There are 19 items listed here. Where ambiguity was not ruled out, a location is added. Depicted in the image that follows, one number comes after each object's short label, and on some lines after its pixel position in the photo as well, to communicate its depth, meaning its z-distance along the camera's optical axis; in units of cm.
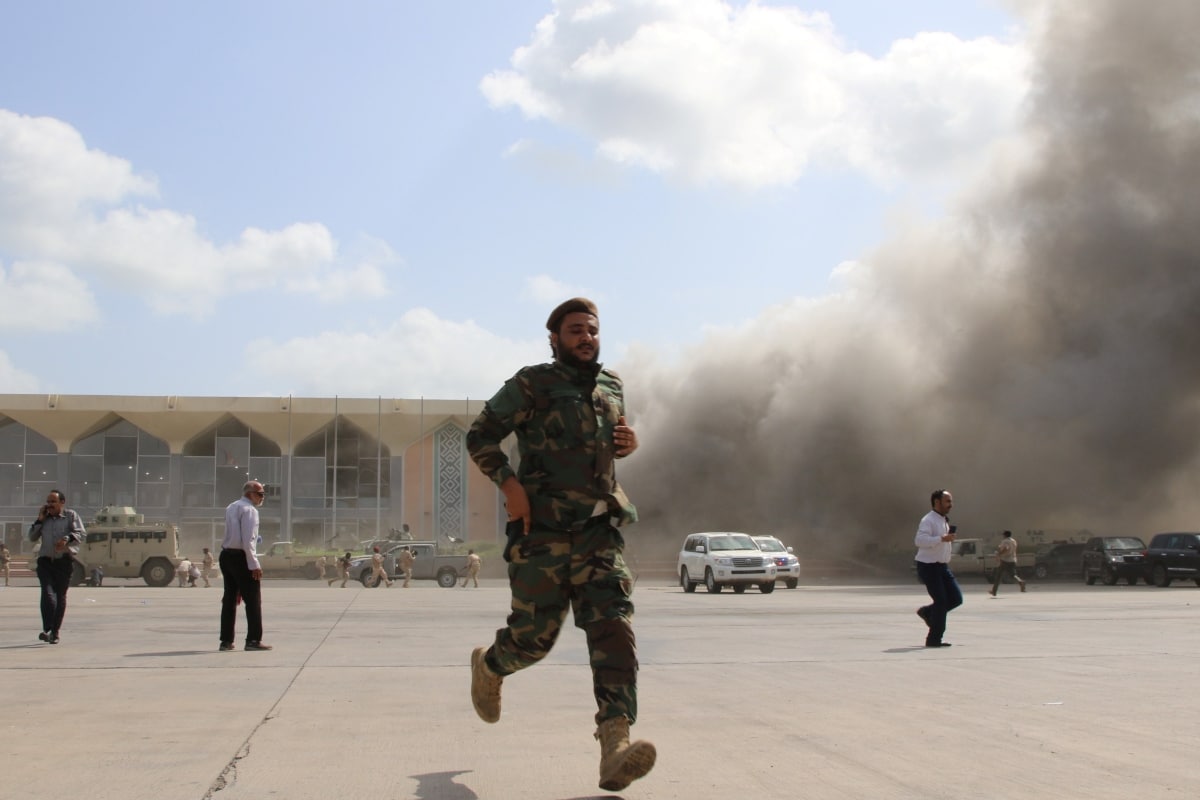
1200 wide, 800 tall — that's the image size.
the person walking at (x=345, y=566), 3132
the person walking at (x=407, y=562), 3019
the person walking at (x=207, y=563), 3195
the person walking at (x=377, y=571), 2954
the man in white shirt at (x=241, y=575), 920
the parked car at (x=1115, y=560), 2716
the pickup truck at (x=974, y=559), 3434
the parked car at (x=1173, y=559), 2600
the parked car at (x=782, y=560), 2509
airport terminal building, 5131
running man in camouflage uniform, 393
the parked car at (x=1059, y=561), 3506
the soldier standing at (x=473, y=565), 2981
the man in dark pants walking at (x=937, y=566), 920
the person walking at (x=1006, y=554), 2123
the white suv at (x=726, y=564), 2330
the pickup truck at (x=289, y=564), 3847
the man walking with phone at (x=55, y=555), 961
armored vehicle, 3102
